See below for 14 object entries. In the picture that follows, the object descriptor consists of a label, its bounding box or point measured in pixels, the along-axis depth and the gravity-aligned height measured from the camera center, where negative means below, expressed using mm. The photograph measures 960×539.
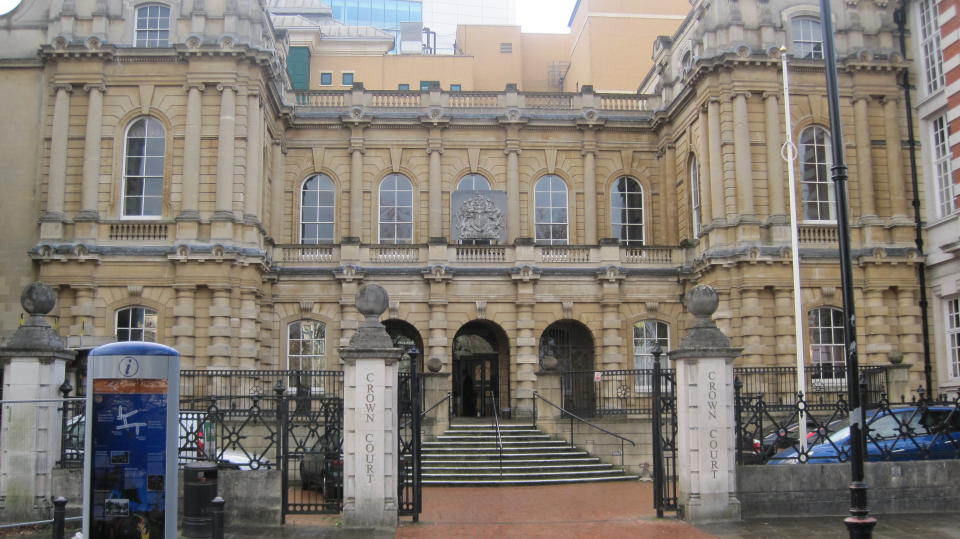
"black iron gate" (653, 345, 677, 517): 14930 -1017
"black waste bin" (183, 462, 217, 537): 12992 -1523
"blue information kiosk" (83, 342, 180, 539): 10336 -656
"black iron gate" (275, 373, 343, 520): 14367 -967
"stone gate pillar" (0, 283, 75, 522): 14062 -412
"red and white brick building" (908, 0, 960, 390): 26922 +6949
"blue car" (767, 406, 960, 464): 15062 -1108
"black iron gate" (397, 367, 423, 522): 14609 -1084
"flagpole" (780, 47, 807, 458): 22688 +3550
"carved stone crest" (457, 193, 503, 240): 33750 +6128
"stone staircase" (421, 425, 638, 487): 20797 -1897
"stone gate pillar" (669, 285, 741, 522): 14328 -700
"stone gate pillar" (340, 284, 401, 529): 14133 -716
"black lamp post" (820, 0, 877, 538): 10258 +740
